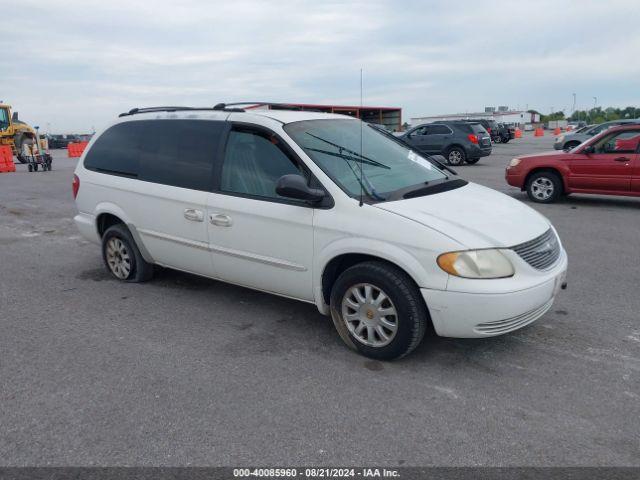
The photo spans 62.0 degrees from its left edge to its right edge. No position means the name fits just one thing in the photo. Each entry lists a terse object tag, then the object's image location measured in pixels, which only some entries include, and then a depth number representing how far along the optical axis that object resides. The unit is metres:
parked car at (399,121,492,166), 19.03
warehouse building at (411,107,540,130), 95.77
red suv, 9.39
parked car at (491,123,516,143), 34.34
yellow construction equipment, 24.61
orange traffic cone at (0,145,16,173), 20.95
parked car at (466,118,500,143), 33.25
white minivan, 3.41
